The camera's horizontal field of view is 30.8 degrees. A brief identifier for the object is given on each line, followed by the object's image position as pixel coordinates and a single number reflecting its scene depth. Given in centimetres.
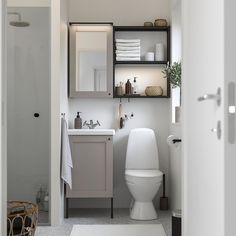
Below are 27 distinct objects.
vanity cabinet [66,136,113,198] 430
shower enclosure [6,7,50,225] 411
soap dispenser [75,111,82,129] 460
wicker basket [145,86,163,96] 465
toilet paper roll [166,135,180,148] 359
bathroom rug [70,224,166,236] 367
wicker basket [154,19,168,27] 465
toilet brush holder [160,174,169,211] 460
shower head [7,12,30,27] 409
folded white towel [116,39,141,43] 462
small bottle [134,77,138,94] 478
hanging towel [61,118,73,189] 400
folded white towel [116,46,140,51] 464
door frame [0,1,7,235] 203
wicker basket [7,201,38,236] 272
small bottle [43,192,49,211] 412
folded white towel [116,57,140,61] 464
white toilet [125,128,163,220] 411
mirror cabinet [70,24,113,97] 467
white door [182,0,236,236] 137
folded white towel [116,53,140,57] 464
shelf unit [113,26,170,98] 465
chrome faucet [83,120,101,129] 469
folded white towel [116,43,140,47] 463
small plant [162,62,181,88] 371
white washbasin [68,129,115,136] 426
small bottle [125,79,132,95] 468
